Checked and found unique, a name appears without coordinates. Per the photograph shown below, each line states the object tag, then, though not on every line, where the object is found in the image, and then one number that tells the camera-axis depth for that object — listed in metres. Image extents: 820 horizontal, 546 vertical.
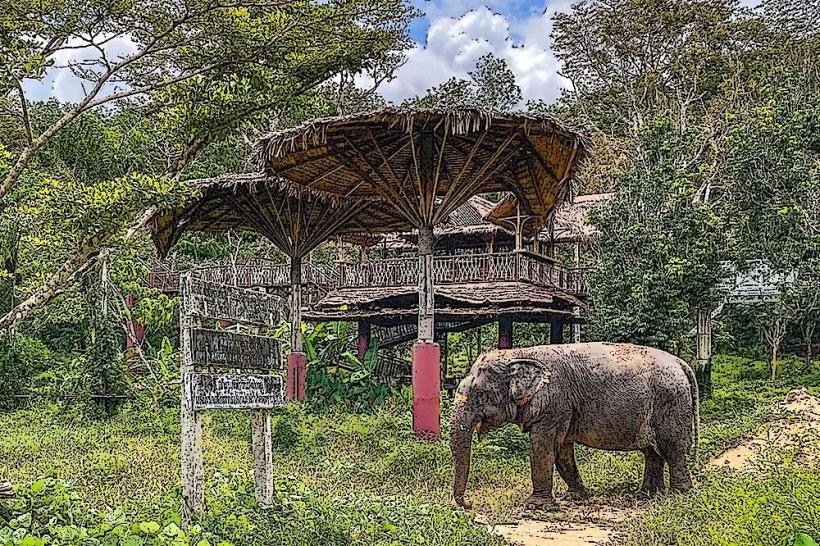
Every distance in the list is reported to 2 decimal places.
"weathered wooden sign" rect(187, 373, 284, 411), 6.51
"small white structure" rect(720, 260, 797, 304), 25.09
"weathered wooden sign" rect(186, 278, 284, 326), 6.74
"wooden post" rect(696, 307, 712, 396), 21.80
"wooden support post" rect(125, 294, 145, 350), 28.94
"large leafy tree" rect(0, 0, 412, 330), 10.27
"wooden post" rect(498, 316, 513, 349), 22.27
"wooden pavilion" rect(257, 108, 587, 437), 15.10
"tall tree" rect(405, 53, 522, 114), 42.59
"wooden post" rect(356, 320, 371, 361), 23.95
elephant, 11.48
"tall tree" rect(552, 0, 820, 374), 19.84
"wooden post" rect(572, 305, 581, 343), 23.20
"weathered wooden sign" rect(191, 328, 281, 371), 6.63
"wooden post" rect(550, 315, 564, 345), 24.31
